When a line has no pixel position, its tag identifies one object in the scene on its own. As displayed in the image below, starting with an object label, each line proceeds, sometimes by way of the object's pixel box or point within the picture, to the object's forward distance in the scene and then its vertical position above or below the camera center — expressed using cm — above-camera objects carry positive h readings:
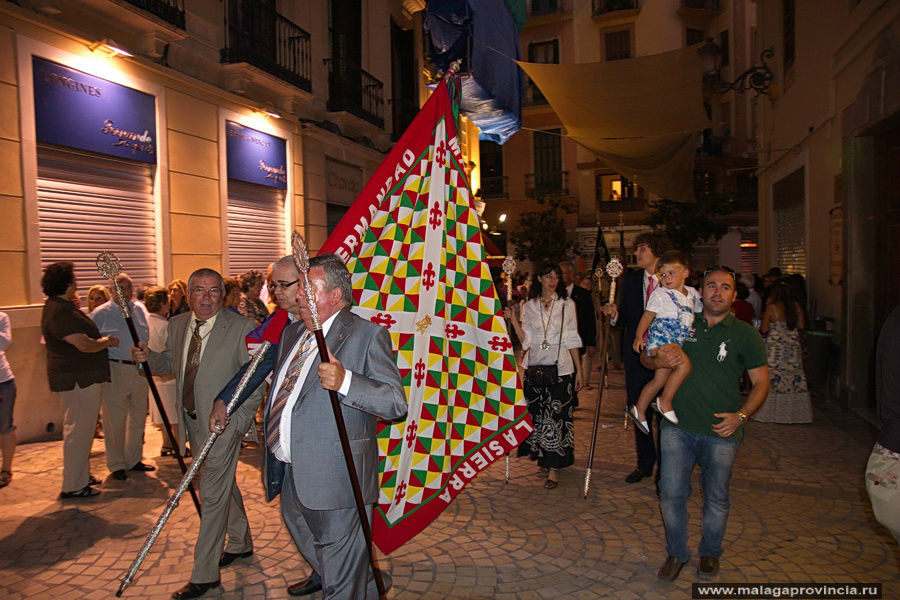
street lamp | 895 +324
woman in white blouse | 577 -78
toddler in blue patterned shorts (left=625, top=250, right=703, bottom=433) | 387 -27
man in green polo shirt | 366 -79
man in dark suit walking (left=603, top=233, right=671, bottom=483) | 530 -29
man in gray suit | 278 -62
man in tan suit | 367 -60
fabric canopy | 767 +223
